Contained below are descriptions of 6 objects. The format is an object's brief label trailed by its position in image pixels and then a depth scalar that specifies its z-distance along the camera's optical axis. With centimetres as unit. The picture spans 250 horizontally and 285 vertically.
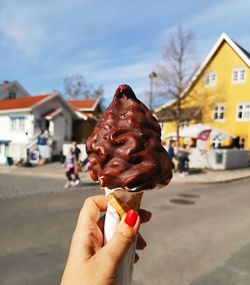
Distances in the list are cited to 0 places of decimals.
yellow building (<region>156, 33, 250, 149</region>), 2091
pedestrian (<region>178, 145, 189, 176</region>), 1329
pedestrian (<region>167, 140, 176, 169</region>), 1337
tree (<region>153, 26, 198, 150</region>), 1775
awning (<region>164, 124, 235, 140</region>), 1673
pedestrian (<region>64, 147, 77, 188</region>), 989
